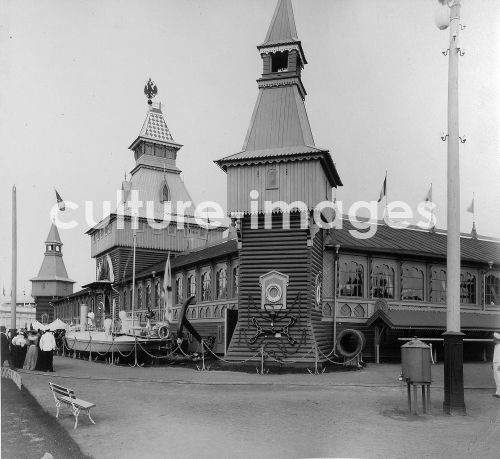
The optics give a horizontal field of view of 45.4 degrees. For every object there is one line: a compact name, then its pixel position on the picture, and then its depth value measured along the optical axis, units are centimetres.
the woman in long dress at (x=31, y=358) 2312
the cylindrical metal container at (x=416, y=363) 1266
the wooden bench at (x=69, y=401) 1126
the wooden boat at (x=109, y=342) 2930
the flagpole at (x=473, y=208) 2991
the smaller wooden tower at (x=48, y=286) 6091
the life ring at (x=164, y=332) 3124
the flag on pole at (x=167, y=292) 3239
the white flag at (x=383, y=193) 2680
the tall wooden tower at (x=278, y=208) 2406
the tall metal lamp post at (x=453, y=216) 1288
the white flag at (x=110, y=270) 4742
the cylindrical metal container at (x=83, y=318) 3720
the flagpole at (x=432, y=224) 3387
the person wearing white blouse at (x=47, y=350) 2253
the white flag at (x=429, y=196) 2888
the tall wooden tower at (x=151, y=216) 4803
